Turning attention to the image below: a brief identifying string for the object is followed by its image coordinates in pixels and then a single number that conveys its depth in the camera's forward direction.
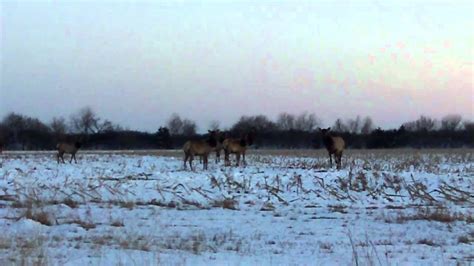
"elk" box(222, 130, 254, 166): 31.16
